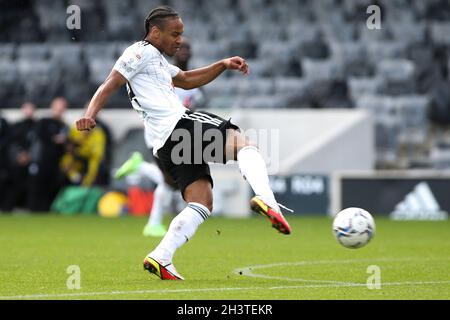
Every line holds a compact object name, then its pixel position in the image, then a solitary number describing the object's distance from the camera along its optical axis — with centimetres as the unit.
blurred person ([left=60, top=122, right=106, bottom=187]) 1995
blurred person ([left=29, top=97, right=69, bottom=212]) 1978
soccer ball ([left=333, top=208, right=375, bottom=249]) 814
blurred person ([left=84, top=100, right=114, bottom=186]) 2016
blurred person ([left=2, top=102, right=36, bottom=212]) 1998
